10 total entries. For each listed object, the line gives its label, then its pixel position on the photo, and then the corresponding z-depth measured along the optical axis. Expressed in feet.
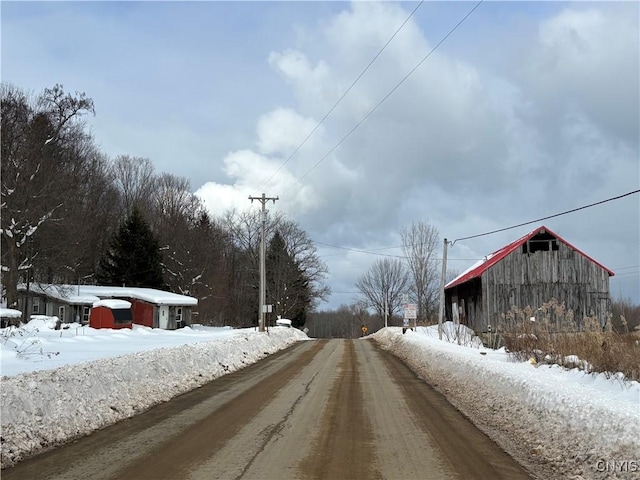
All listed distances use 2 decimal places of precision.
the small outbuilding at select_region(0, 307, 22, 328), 100.12
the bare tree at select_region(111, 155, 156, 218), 226.79
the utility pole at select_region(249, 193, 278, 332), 119.14
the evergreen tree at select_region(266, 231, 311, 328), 230.07
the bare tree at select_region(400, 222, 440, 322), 233.14
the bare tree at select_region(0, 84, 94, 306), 120.57
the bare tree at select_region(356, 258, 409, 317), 284.61
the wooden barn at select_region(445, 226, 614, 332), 127.85
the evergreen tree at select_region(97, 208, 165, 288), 188.85
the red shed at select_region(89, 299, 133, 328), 126.72
